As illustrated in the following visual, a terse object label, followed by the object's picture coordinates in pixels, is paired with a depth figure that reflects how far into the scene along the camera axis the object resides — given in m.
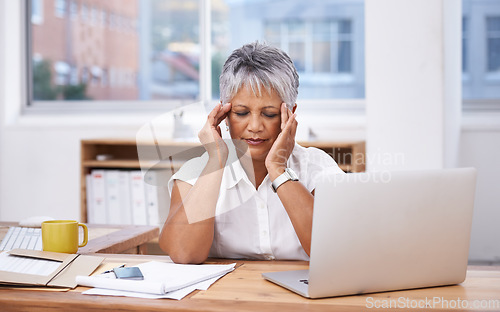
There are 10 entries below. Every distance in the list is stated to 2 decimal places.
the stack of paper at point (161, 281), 1.09
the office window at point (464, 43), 3.42
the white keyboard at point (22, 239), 1.56
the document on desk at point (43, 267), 1.17
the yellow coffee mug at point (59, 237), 1.43
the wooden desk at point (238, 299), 1.02
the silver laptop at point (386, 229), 1.04
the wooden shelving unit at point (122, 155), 3.04
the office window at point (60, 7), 3.99
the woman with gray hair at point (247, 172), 1.47
